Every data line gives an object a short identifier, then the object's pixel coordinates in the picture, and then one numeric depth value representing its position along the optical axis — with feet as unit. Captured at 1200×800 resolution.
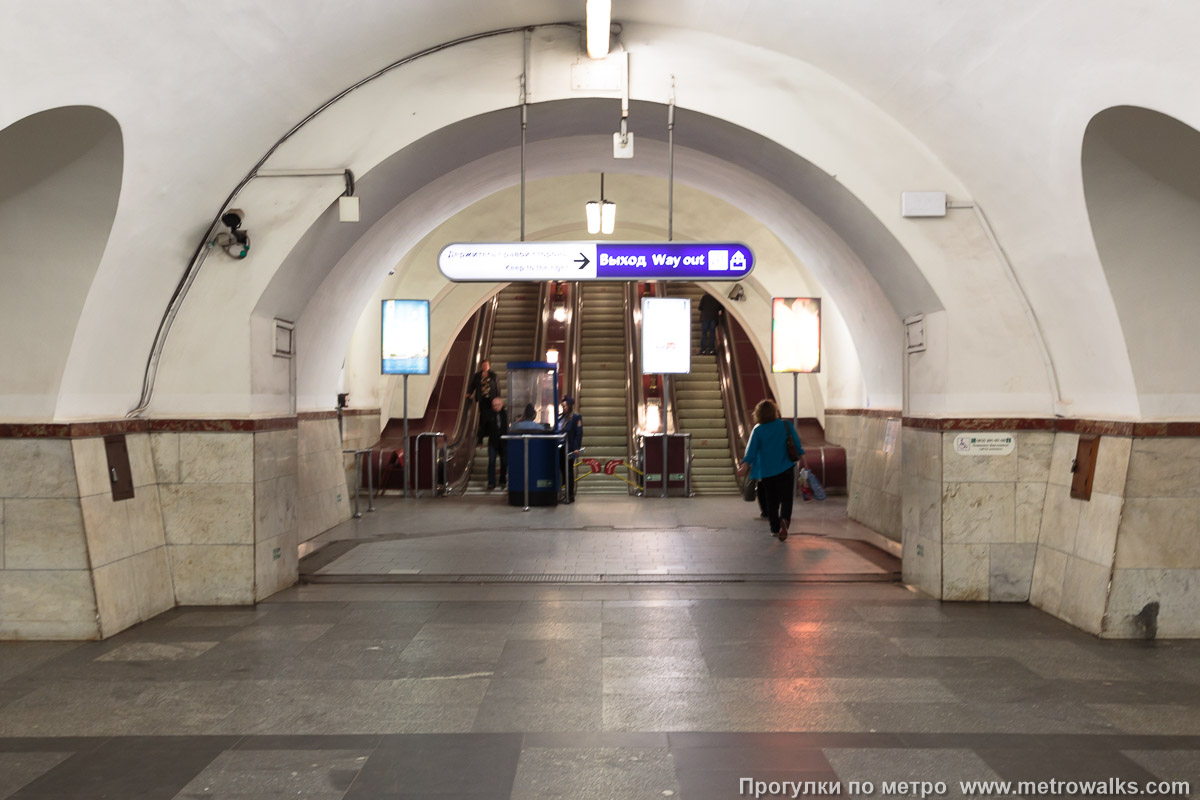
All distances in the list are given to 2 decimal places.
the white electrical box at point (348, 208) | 21.11
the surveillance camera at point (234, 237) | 20.57
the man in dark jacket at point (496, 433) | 43.78
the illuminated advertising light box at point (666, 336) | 41.11
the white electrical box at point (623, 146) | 22.16
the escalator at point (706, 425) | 48.44
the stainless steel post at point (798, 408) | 37.11
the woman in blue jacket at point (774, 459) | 28.58
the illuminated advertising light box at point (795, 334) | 39.52
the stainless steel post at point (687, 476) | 42.91
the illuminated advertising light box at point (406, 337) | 41.01
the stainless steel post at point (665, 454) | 41.44
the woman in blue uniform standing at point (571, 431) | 41.29
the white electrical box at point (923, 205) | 20.76
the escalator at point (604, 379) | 53.98
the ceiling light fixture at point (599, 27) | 18.10
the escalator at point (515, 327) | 67.26
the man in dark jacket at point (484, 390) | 44.01
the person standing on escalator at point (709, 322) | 61.31
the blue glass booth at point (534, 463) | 38.45
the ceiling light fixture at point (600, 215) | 37.42
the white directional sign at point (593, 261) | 19.99
